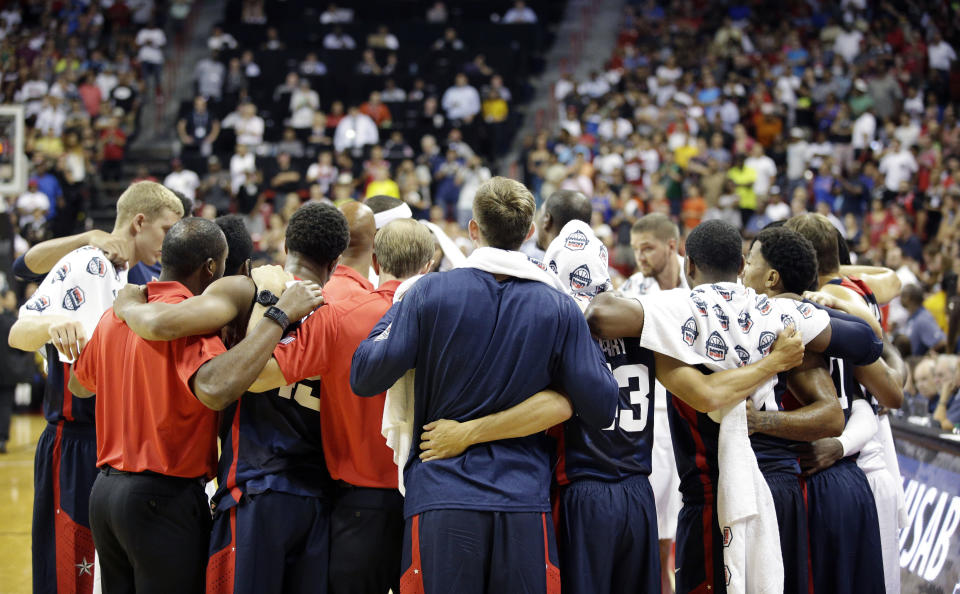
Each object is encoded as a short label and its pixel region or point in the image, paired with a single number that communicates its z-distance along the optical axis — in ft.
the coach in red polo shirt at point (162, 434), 12.34
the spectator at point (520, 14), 74.02
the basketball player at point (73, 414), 15.39
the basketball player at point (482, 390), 11.20
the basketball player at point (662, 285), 18.38
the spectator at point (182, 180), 60.90
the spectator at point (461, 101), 66.28
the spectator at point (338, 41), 72.33
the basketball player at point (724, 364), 13.00
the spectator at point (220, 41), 72.09
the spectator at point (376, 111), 65.51
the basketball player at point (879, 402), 14.94
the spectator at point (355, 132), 63.82
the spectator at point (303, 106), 65.67
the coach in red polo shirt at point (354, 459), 12.47
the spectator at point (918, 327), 34.60
